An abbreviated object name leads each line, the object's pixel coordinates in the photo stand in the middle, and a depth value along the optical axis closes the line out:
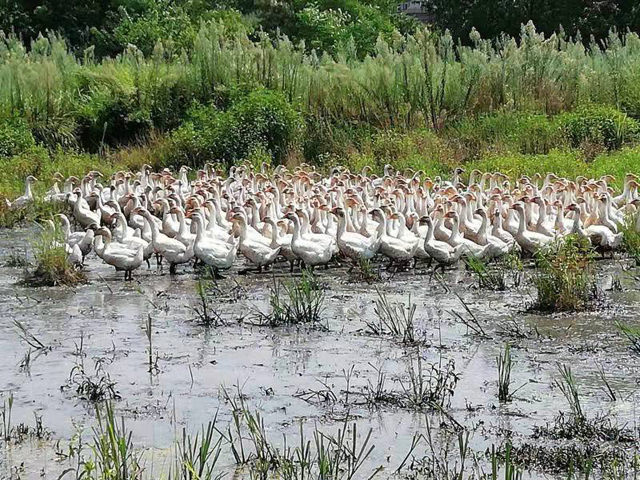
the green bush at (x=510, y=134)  20.72
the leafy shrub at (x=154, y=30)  29.58
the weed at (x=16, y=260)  14.16
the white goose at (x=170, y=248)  13.27
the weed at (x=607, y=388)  7.84
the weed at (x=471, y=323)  9.83
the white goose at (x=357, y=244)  13.13
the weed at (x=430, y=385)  7.87
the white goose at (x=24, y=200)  17.72
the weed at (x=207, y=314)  10.62
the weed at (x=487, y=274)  12.08
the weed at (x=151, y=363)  8.83
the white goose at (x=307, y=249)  13.04
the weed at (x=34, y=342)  9.62
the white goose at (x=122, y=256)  13.00
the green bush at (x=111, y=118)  23.48
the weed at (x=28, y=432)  7.31
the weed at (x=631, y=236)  13.50
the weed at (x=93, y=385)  8.23
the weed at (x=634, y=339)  9.09
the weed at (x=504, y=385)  7.96
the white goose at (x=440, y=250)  13.02
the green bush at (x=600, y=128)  20.70
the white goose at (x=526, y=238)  13.52
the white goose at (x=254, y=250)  13.23
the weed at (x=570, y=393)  7.15
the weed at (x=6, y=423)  7.27
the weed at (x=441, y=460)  6.59
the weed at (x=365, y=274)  12.79
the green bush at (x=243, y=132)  21.48
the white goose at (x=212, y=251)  12.93
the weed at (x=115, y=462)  5.65
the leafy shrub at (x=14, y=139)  21.44
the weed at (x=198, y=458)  5.87
